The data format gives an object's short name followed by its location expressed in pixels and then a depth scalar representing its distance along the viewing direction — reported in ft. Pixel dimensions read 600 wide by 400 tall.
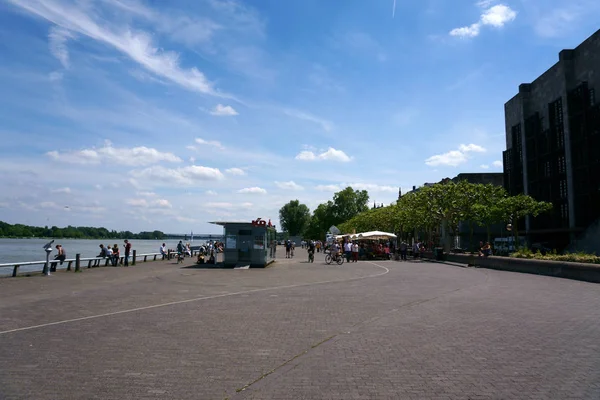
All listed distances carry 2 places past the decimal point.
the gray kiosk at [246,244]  93.04
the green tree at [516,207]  132.05
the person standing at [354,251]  117.80
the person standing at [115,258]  98.24
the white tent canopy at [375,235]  133.08
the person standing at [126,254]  100.37
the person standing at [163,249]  130.41
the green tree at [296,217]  571.69
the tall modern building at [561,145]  152.25
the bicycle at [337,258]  108.88
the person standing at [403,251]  129.70
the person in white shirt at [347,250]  114.49
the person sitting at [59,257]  78.02
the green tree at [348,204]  432.25
